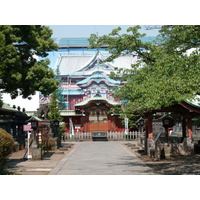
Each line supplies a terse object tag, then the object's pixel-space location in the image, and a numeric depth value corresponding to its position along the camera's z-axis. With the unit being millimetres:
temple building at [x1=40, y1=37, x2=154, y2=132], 39250
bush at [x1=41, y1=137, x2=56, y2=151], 22525
